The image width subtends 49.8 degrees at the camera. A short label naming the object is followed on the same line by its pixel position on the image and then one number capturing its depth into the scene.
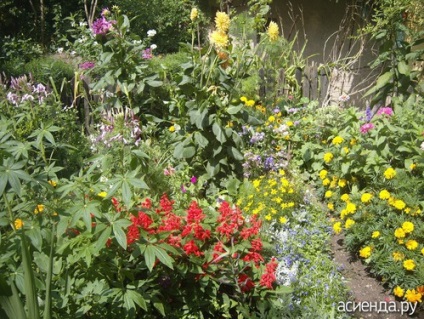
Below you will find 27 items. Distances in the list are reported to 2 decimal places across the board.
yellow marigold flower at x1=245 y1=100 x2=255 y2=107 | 5.04
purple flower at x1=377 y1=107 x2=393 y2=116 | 4.24
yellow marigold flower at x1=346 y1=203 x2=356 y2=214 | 3.44
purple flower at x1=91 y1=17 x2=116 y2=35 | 4.70
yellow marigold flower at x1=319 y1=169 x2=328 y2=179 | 4.02
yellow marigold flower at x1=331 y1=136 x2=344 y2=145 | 4.08
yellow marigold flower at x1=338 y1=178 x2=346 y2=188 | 3.84
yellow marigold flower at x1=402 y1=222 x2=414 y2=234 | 3.07
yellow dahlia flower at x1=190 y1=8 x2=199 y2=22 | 3.80
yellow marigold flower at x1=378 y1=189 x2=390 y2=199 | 3.29
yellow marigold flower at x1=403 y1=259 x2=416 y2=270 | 2.98
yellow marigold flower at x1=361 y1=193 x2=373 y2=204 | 3.38
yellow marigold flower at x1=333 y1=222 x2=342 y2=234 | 3.48
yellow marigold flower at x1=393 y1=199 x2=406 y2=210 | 3.20
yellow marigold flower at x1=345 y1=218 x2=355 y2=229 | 3.40
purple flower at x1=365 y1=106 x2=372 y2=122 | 4.58
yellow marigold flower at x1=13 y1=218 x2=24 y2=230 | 2.20
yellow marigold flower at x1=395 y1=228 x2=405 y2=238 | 3.08
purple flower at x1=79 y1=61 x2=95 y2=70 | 5.35
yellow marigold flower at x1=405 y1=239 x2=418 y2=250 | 3.05
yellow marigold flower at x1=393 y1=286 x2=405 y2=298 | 2.98
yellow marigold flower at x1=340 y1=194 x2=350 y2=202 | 3.57
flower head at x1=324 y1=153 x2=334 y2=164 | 4.07
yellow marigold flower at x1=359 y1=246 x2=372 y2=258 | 3.21
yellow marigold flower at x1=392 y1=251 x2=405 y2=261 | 3.08
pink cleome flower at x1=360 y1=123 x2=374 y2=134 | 4.02
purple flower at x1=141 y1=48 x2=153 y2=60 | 5.32
